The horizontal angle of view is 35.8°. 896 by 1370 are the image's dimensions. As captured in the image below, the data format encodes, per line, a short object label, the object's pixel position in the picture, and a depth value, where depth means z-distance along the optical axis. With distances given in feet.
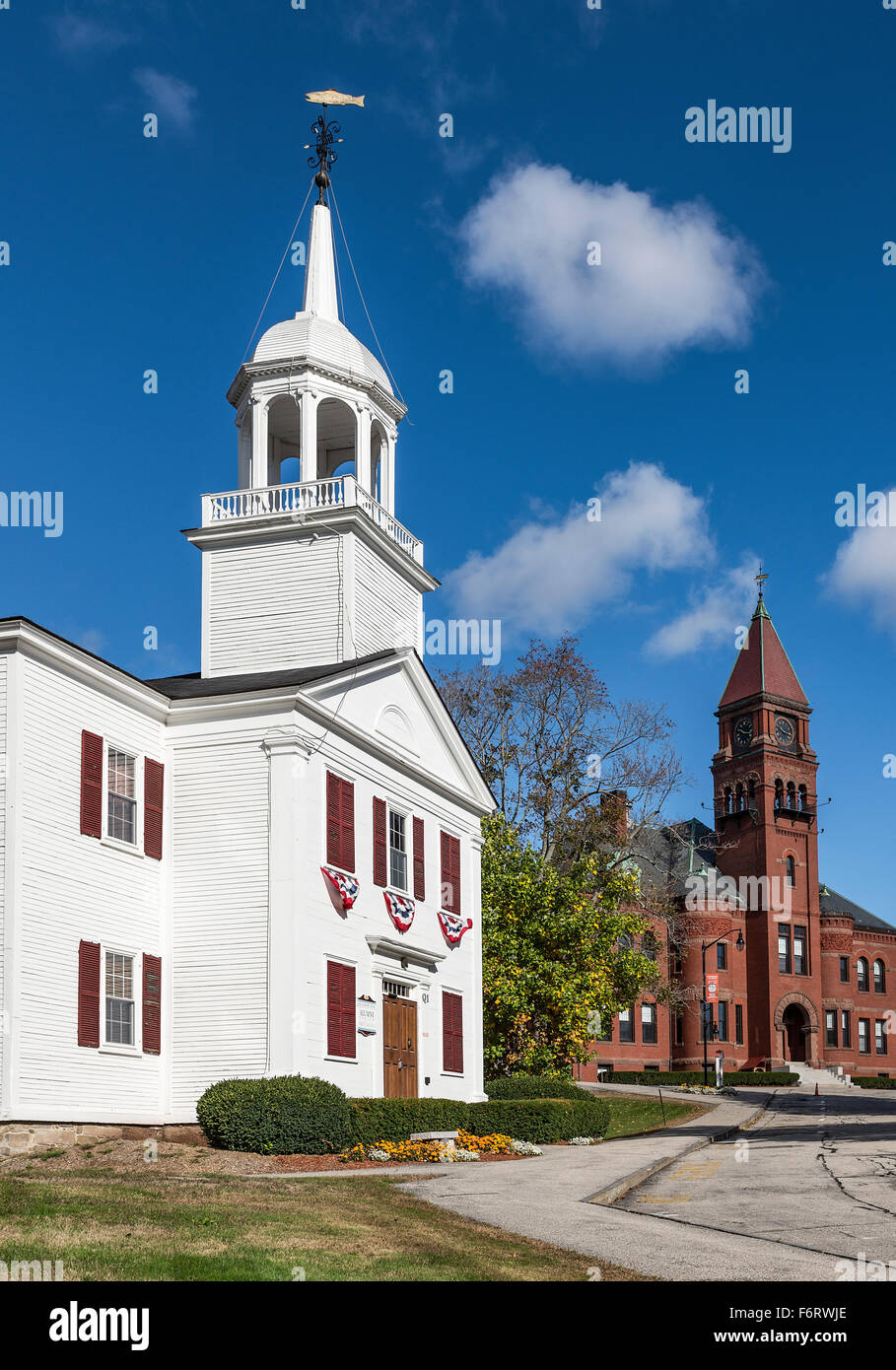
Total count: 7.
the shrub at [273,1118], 69.97
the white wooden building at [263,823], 71.72
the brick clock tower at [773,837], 261.44
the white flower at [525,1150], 79.56
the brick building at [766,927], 254.27
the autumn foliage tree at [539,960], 124.47
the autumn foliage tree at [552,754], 148.36
